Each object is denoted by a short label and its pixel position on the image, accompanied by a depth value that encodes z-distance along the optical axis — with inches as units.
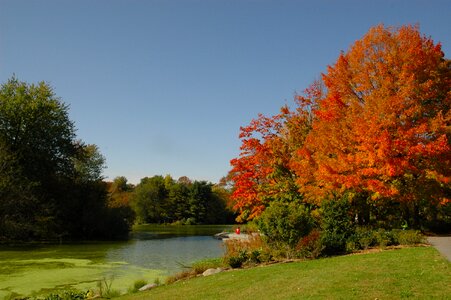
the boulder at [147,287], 529.2
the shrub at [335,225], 593.6
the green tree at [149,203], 3939.5
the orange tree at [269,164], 1018.7
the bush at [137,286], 536.3
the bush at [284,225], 601.9
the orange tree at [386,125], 690.2
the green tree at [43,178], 1339.8
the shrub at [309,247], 574.2
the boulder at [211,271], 562.0
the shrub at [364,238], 605.9
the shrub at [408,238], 613.0
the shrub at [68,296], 454.3
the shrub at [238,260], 587.5
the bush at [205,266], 595.1
